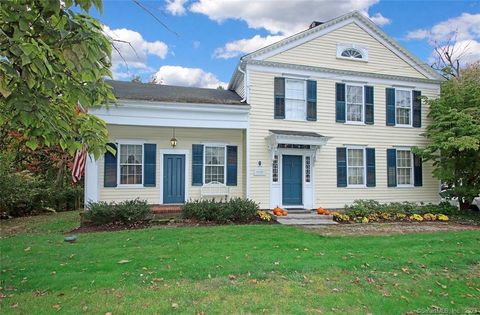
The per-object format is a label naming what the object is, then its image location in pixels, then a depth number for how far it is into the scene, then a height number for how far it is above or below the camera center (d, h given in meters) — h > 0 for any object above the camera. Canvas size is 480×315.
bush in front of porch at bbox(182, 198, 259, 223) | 11.16 -1.17
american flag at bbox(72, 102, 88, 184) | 10.67 +0.22
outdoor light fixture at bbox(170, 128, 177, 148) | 13.24 +1.18
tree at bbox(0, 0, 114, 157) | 2.52 +0.87
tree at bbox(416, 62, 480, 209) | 13.18 +1.39
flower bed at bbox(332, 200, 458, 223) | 12.57 -1.43
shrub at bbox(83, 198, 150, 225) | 10.50 -1.17
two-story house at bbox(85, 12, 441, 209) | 12.81 +1.71
